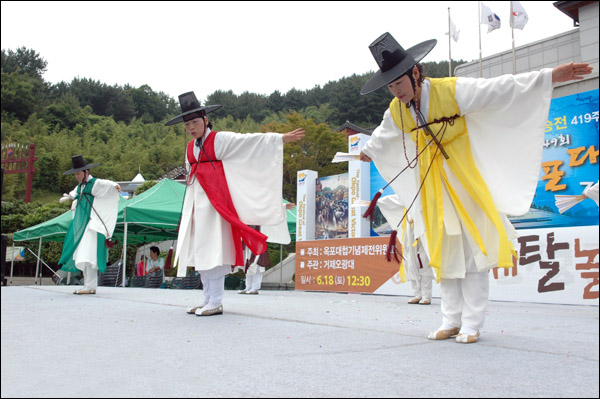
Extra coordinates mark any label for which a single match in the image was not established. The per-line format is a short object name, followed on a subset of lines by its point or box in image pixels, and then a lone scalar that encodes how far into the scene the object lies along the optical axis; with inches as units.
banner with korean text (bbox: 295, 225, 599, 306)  249.0
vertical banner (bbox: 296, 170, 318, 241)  514.0
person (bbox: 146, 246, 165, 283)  459.8
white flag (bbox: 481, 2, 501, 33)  663.8
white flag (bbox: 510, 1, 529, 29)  609.3
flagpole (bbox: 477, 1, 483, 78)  575.4
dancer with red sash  163.6
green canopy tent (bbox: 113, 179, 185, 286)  402.0
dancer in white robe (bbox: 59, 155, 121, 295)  270.7
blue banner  294.8
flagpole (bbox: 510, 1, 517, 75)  536.6
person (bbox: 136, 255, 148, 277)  516.4
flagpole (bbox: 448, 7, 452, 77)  696.1
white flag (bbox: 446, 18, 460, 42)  736.3
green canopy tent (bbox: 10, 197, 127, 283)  462.3
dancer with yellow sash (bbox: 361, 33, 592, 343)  108.7
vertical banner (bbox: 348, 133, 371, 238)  472.0
